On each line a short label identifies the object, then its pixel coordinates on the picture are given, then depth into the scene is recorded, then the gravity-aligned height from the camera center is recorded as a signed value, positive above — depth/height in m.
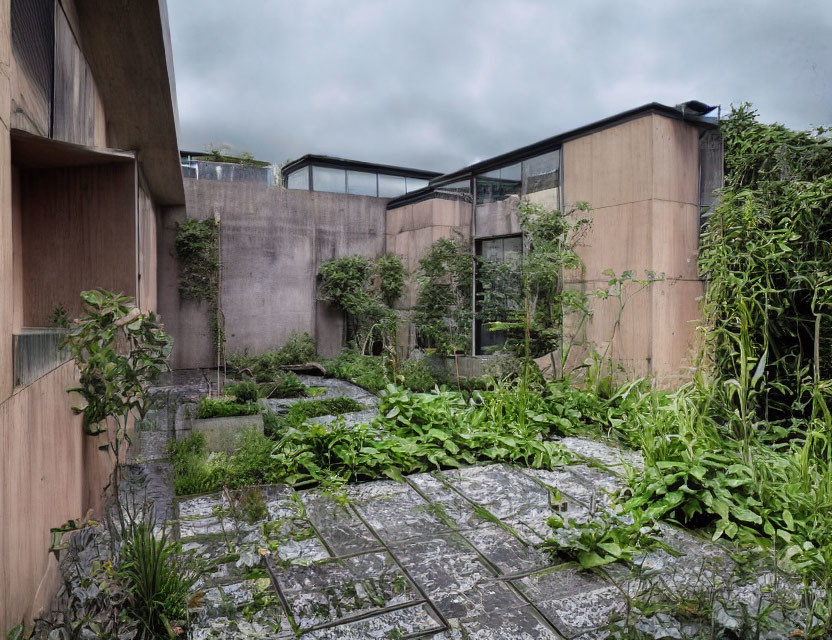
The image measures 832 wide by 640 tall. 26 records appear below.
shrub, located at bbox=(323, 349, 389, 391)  7.69 -1.03
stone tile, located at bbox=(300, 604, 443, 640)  2.12 -1.30
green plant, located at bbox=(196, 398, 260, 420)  4.87 -0.97
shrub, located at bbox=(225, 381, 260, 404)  5.64 -0.93
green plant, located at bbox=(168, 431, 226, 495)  3.68 -1.19
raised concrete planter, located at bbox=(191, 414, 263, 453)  4.59 -1.08
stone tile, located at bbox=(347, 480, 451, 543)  3.13 -1.31
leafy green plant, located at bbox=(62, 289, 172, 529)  1.90 -0.20
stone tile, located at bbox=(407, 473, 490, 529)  3.26 -1.30
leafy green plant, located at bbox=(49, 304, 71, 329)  2.46 -0.07
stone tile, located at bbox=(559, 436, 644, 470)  4.27 -1.23
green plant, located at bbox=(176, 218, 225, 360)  9.22 +0.76
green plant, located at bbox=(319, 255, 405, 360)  9.95 +0.31
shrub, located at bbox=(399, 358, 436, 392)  7.25 -0.99
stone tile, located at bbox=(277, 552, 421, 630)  2.27 -1.29
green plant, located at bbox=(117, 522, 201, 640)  1.92 -1.05
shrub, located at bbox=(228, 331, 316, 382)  8.61 -0.95
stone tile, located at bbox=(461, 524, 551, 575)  2.71 -1.30
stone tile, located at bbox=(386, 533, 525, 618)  2.35 -1.30
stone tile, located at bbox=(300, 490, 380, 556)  2.93 -1.30
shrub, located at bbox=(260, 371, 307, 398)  7.10 -1.13
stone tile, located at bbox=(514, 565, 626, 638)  2.21 -1.30
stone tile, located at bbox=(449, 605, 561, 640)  2.13 -1.30
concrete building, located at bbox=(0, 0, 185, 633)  1.52 +0.43
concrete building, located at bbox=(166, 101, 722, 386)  5.98 +1.31
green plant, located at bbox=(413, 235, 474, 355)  8.23 +0.13
